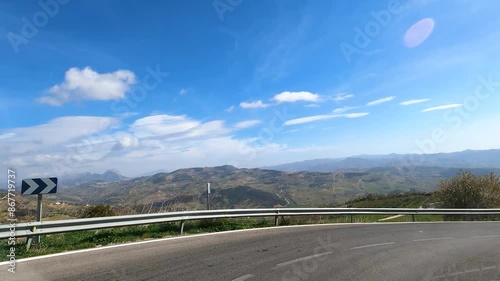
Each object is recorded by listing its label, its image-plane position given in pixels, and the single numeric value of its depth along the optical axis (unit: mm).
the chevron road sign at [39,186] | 8469
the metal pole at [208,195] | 12594
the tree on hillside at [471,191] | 30672
